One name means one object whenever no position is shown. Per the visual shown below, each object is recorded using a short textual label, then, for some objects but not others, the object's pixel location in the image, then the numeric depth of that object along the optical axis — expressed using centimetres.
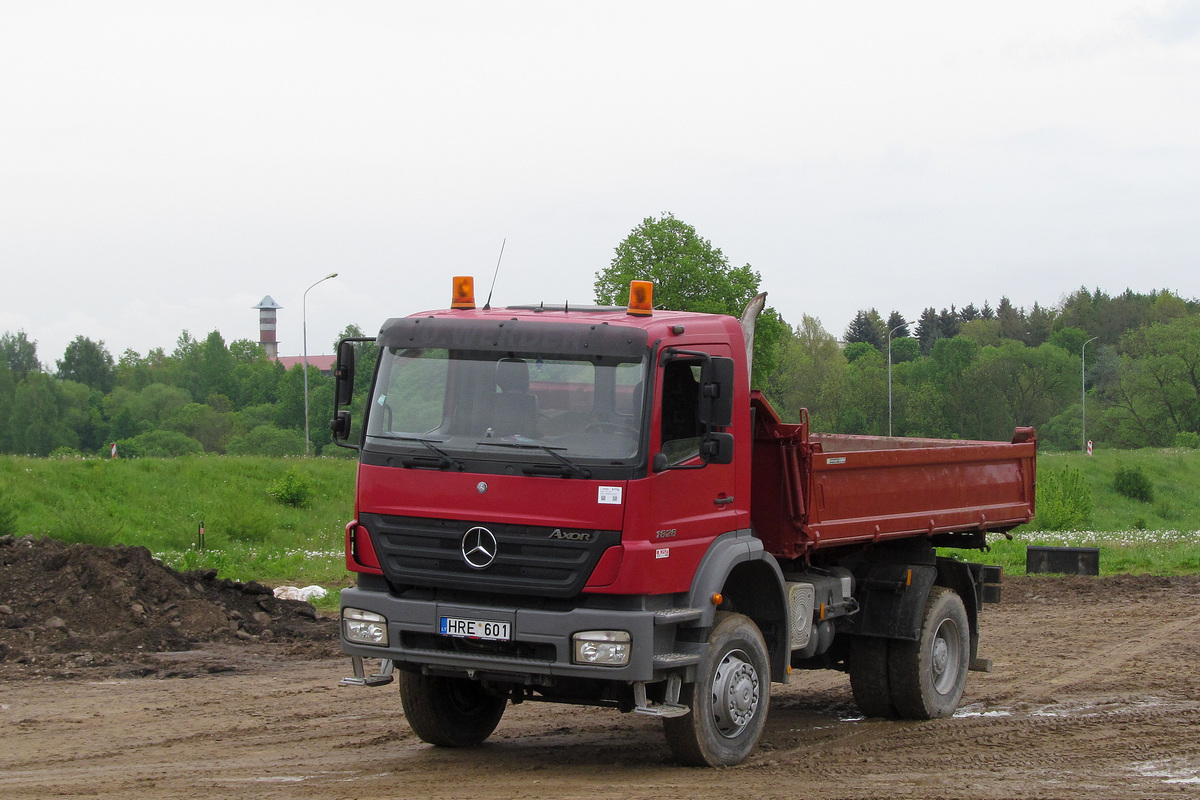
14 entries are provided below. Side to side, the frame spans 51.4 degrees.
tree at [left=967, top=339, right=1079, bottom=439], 9144
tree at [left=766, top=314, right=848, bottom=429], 9556
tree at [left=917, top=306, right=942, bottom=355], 14452
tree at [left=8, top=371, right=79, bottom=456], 8881
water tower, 13588
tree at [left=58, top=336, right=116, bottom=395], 12094
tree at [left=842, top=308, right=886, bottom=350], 14512
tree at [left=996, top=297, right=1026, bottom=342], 12656
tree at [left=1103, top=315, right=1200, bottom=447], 8012
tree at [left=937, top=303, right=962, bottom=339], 14612
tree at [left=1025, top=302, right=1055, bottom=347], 12481
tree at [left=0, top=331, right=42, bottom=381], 12888
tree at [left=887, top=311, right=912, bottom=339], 14288
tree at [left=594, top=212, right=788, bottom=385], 5619
